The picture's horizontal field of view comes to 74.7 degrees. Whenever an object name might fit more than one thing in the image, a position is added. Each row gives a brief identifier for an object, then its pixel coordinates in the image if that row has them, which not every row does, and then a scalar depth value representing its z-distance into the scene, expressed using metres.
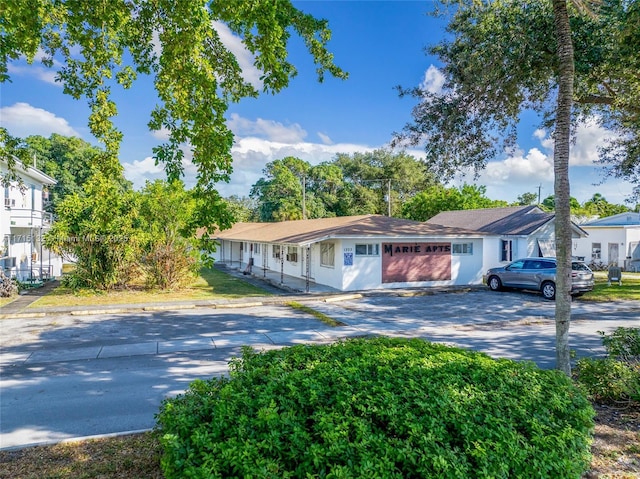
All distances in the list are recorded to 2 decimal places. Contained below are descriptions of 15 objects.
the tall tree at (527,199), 68.50
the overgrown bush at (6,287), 18.23
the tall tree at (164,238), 21.06
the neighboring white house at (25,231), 22.14
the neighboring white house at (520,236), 28.36
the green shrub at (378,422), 2.91
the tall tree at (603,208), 51.52
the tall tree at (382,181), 52.25
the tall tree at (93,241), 19.16
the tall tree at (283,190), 51.16
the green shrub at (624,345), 6.68
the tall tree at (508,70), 11.27
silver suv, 18.64
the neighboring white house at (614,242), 32.84
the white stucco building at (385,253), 21.22
